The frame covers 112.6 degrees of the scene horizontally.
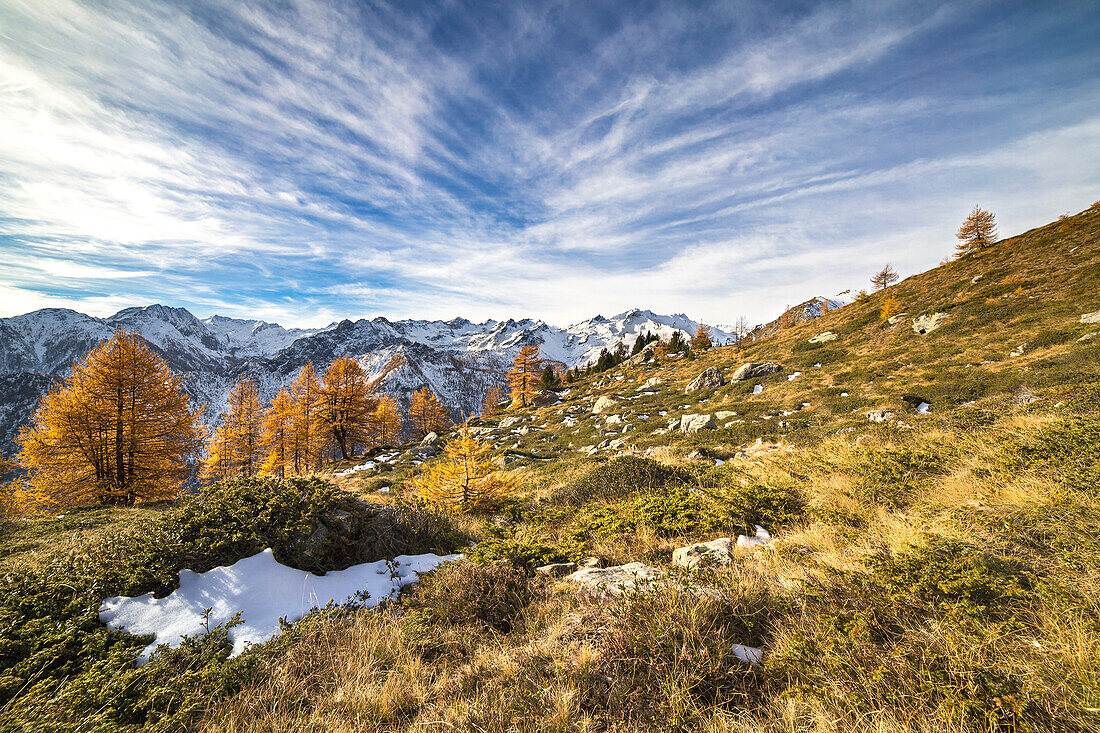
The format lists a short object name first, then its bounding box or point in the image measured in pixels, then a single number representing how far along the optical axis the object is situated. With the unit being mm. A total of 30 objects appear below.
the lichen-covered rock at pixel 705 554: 4555
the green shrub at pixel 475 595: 4090
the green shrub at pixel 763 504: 5957
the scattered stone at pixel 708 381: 26547
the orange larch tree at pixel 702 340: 54756
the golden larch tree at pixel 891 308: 26547
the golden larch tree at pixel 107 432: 16500
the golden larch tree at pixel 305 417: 29969
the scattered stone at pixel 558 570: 4910
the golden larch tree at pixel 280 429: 30062
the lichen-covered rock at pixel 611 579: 3893
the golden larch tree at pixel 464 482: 8961
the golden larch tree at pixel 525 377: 47469
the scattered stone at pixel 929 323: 21528
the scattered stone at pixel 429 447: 29000
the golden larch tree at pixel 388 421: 42094
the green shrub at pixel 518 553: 5055
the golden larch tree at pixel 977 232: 35919
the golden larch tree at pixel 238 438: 32781
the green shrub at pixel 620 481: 8812
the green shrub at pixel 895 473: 6059
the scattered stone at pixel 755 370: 24797
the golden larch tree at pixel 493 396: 75100
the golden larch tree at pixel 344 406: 29688
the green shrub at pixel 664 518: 5988
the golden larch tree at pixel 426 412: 54594
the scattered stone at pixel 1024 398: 9418
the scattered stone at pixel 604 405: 29941
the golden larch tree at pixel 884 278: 49250
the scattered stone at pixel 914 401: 12656
